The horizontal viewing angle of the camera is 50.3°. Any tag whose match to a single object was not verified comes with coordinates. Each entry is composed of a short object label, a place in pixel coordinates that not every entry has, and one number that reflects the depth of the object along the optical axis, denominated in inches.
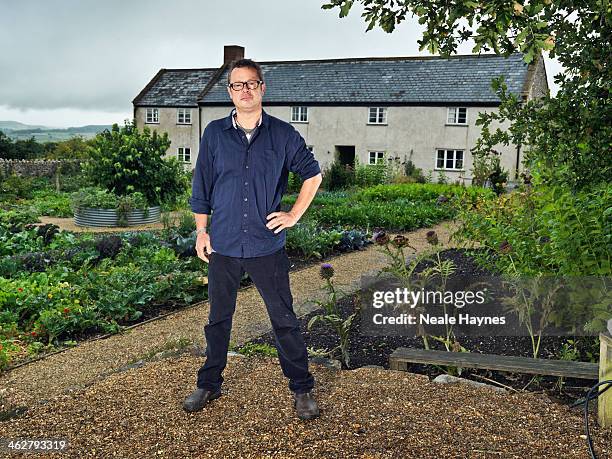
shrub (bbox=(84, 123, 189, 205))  567.5
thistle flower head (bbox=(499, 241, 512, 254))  203.9
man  141.3
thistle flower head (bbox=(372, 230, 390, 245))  193.3
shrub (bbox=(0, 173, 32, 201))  712.6
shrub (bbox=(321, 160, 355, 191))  905.5
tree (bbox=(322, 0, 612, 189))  141.2
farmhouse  1027.9
